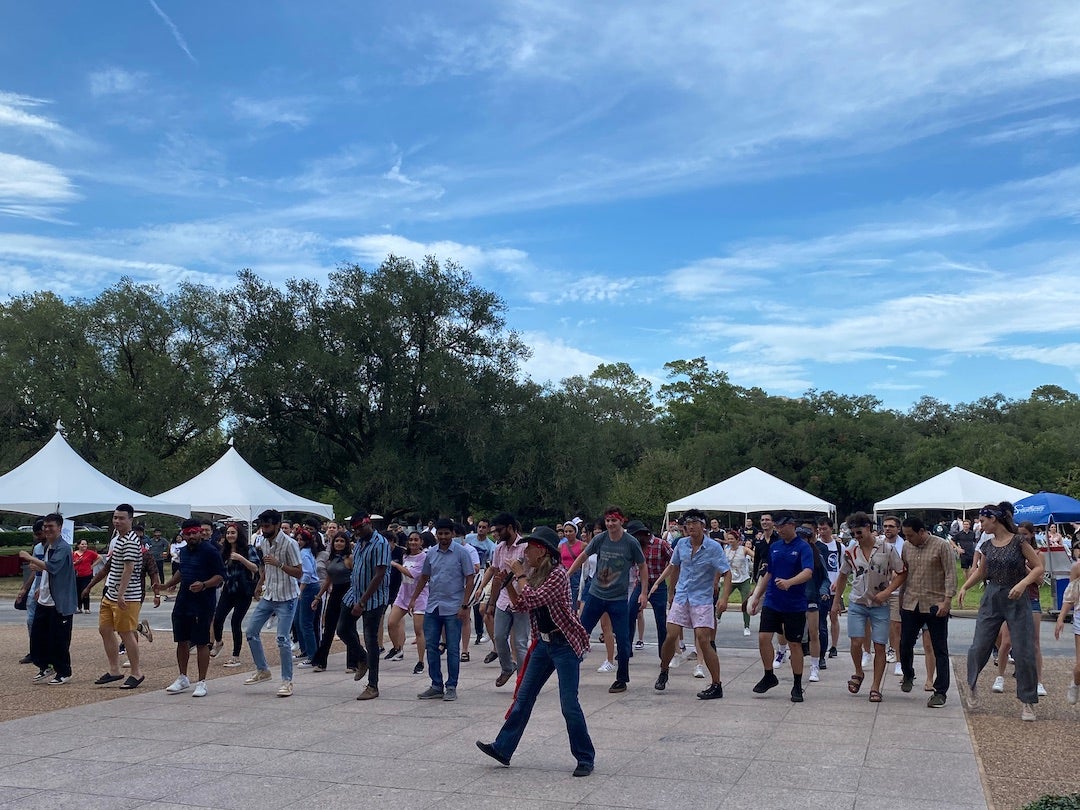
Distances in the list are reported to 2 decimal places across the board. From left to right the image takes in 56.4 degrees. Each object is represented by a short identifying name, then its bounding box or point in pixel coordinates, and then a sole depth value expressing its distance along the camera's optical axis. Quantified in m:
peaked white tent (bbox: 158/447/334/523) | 25.11
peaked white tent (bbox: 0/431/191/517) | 21.56
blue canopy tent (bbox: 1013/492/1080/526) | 23.91
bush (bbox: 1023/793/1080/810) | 4.94
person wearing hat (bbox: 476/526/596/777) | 6.55
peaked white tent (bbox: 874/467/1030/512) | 26.03
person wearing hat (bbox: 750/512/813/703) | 9.41
